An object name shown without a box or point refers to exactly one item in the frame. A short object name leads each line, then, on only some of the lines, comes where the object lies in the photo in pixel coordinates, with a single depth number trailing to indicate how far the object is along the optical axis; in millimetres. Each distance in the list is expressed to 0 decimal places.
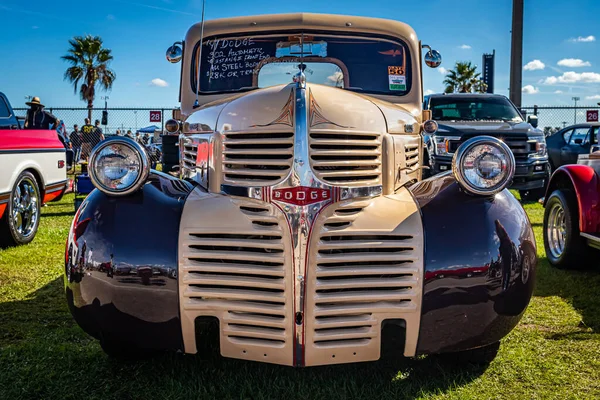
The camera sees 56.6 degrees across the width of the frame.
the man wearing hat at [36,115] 10750
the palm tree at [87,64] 33875
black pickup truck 9430
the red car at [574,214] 4961
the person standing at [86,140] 18828
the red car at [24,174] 6281
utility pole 14150
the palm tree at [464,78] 37688
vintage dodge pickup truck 2600
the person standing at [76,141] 18750
